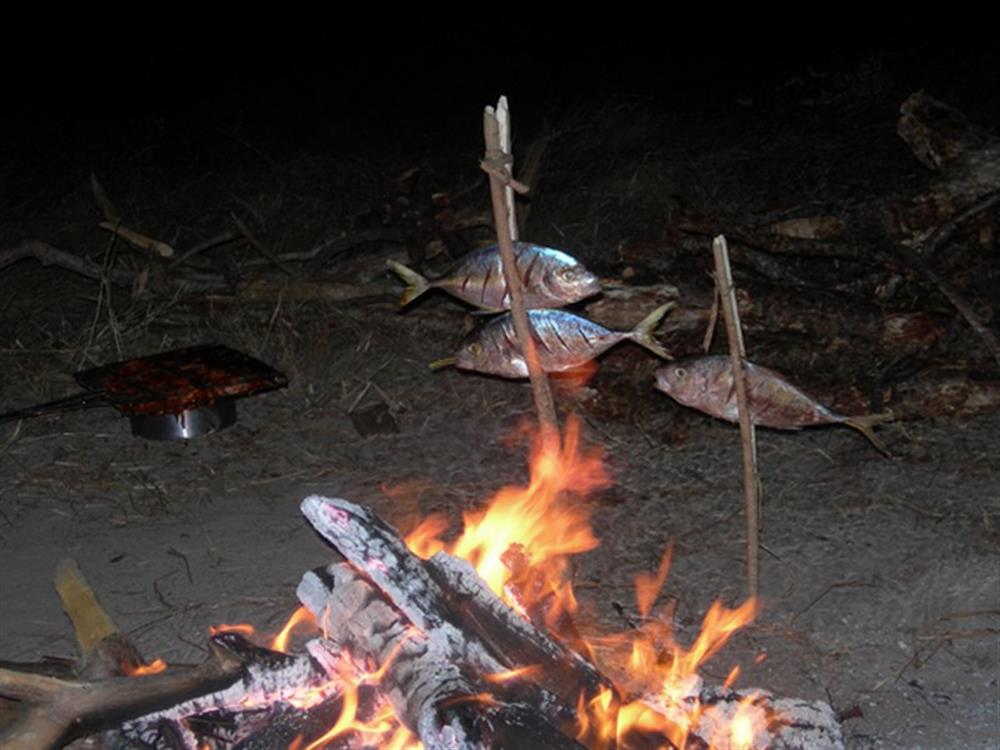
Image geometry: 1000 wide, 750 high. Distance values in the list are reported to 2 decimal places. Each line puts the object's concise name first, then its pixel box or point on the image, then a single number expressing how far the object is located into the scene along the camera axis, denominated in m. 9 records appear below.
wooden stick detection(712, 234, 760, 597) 3.51
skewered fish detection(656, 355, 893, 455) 3.82
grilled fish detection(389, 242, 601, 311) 3.95
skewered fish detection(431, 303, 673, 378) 3.97
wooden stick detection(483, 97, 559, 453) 3.73
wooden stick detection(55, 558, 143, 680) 3.65
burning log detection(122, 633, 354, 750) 3.42
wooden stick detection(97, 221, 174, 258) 7.12
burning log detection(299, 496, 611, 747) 3.32
